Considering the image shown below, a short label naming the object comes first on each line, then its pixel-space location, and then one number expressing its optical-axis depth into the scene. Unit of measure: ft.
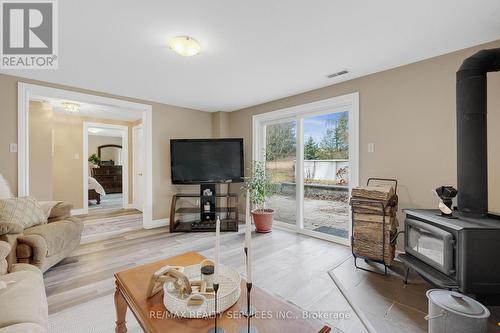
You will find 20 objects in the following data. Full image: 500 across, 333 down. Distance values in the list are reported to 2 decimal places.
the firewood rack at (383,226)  7.73
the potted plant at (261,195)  12.43
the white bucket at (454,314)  4.17
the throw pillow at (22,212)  7.23
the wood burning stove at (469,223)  5.26
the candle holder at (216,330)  3.03
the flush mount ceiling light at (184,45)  6.82
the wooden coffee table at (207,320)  3.16
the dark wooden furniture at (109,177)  26.63
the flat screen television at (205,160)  13.50
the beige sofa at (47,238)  6.54
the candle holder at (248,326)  3.02
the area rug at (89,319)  5.24
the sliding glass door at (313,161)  10.80
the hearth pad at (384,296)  5.43
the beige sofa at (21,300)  3.26
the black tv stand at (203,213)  13.06
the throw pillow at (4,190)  8.46
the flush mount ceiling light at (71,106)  13.64
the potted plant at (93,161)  25.81
